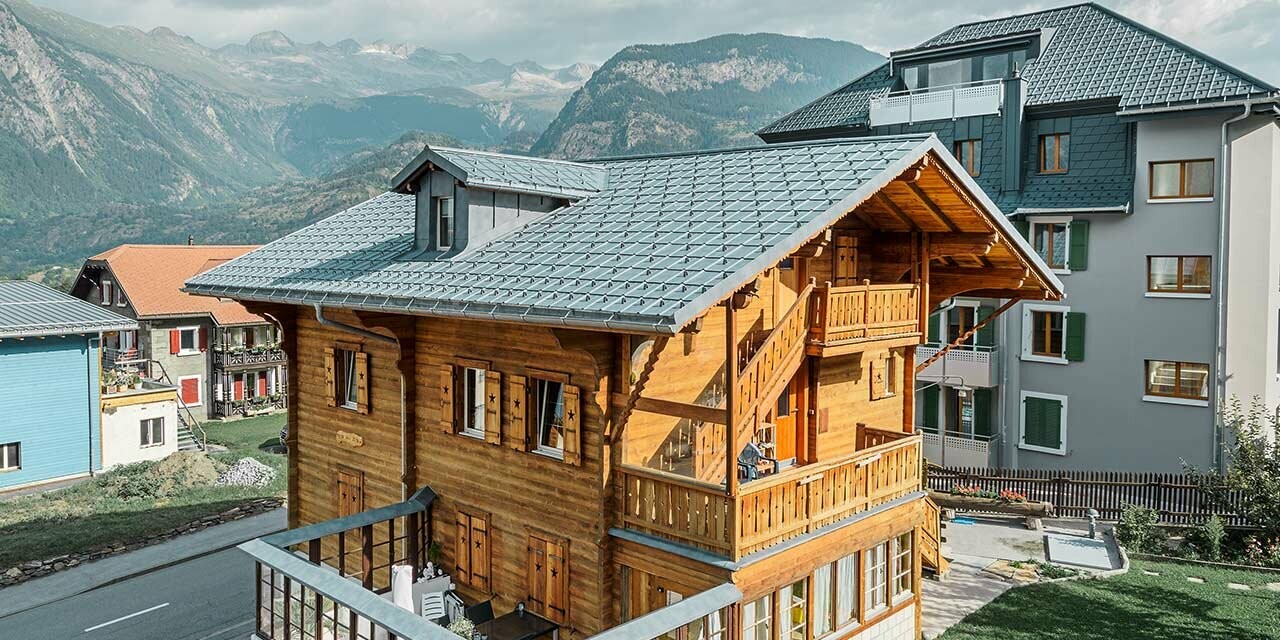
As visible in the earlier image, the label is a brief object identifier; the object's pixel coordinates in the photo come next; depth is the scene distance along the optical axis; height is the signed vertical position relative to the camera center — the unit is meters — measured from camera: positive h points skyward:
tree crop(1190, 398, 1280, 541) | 23.12 -4.36
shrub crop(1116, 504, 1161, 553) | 24.06 -5.84
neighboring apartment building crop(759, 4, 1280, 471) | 28.83 +2.12
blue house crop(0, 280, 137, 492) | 34.38 -3.58
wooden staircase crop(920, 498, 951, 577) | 20.41 -5.28
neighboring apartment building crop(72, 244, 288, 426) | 50.03 -2.47
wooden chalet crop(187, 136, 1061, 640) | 12.34 -1.39
